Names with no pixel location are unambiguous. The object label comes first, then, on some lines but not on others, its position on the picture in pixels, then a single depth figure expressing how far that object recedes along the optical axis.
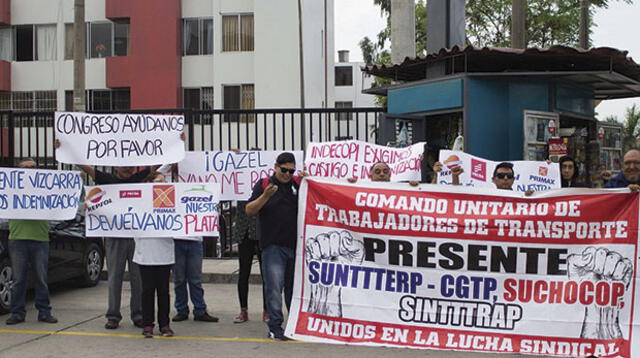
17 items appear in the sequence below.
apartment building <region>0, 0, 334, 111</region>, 28.86
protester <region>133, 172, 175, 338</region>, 7.54
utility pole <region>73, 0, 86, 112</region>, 17.19
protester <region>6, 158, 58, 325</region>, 8.19
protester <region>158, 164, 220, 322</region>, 8.41
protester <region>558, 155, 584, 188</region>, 9.23
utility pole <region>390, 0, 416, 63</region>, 15.72
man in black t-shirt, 7.30
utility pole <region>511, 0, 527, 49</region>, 17.14
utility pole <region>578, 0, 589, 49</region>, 21.36
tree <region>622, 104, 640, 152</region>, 32.72
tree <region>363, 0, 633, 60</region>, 30.23
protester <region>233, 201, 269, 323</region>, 8.20
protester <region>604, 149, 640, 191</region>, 7.41
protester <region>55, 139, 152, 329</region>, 8.09
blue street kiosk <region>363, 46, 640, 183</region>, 11.70
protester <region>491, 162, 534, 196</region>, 7.47
